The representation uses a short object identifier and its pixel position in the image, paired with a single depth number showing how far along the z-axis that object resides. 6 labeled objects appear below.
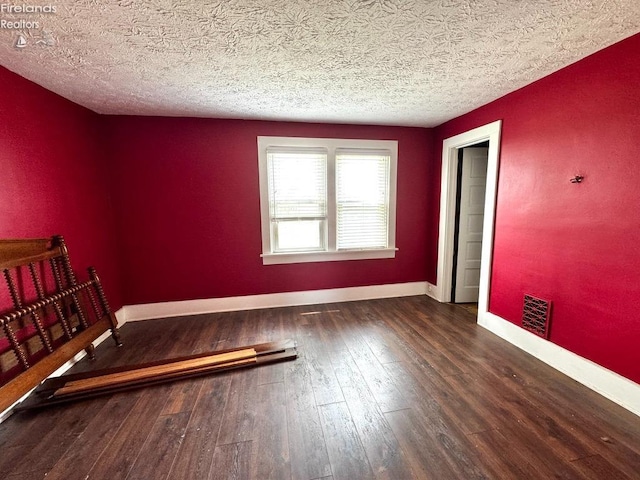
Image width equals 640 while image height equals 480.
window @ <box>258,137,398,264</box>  3.37
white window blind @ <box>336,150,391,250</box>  3.55
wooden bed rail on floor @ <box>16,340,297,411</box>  1.90
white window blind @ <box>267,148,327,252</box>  3.37
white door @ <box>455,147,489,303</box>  3.40
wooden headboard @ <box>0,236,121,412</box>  1.76
